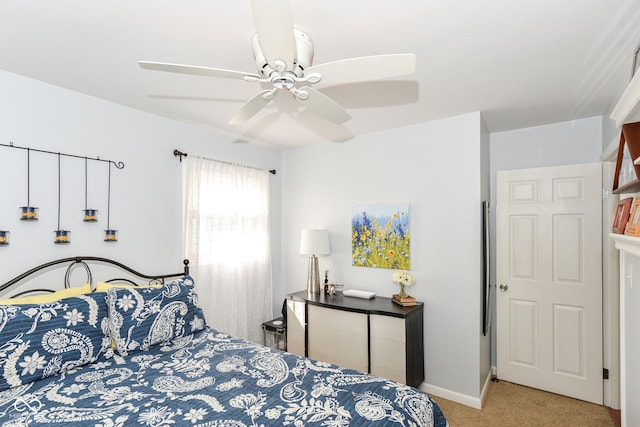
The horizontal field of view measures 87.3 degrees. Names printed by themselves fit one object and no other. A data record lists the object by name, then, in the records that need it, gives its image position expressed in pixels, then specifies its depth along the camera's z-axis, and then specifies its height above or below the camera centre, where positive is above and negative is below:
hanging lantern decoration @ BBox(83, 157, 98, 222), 2.56 +0.05
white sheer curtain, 3.35 -0.26
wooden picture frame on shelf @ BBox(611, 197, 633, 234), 1.69 +0.02
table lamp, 3.71 -0.34
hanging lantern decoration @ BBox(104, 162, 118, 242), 2.68 -0.11
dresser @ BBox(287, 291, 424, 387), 2.97 -1.10
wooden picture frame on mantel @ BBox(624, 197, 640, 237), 1.51 -0.01
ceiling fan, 1.21 +0.68
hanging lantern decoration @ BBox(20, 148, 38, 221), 2.25 +0.06
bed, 1.53 -0.89
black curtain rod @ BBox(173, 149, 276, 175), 3.19 +0.62
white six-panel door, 3.07 -0.58
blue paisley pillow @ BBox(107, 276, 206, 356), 2.21 -0.68
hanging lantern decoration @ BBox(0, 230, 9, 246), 2.14 -0.13
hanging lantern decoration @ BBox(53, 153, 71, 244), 2.40 -0.13
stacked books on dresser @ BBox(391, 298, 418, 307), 3.16 -0.80
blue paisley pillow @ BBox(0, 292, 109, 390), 1.76 -0.68
